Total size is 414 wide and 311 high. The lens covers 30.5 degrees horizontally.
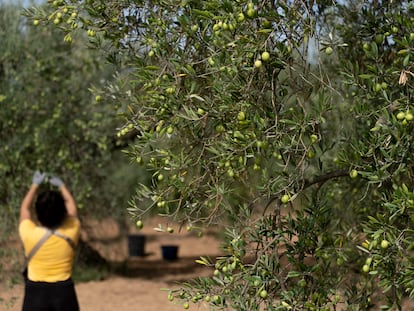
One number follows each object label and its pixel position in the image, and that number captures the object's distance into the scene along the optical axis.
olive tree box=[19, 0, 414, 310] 3.58
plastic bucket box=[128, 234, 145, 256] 17.08
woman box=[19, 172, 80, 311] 5.06
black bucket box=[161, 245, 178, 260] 16.58
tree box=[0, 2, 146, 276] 10.94
